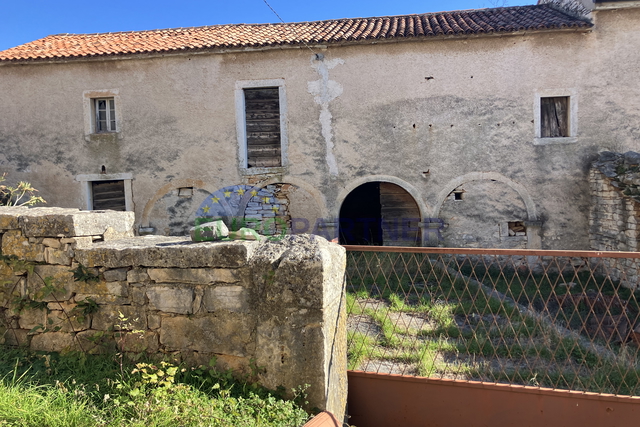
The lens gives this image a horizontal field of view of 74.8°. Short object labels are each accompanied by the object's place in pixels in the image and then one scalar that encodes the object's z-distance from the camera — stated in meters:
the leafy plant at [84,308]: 3.00
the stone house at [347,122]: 8.91
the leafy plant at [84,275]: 3.01
